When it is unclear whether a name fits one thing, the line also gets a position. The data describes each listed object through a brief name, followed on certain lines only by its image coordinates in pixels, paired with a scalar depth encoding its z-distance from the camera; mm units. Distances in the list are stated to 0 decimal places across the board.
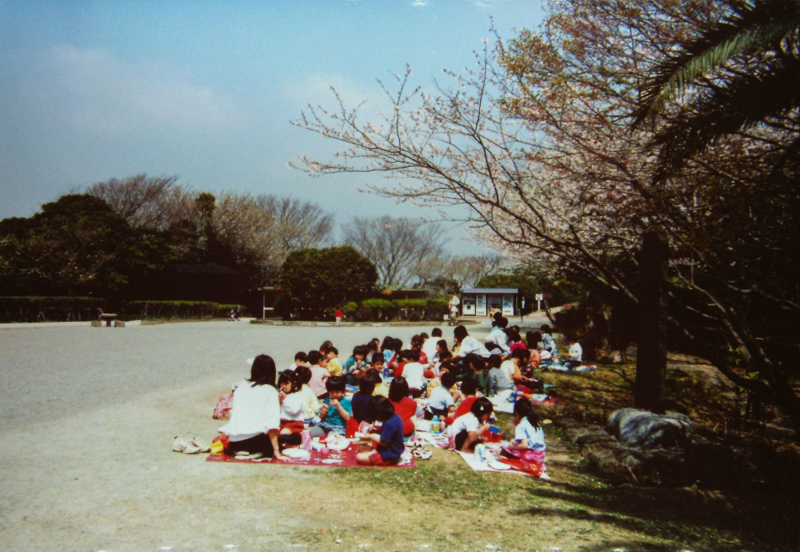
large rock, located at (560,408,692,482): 5465
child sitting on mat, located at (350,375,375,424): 6746
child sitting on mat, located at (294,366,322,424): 6820
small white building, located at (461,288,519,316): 51719
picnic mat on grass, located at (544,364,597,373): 12172
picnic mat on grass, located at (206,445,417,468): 5449
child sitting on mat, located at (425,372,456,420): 7492
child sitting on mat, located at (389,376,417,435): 6568
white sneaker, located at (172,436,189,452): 5633
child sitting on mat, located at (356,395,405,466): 5527
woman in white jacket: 5480
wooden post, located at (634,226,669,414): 6668
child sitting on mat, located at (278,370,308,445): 6296
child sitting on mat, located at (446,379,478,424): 6719
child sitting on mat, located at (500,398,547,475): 5754
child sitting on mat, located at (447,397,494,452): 6188
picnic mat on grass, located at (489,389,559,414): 8531
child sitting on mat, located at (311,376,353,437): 6699
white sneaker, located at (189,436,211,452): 5660
